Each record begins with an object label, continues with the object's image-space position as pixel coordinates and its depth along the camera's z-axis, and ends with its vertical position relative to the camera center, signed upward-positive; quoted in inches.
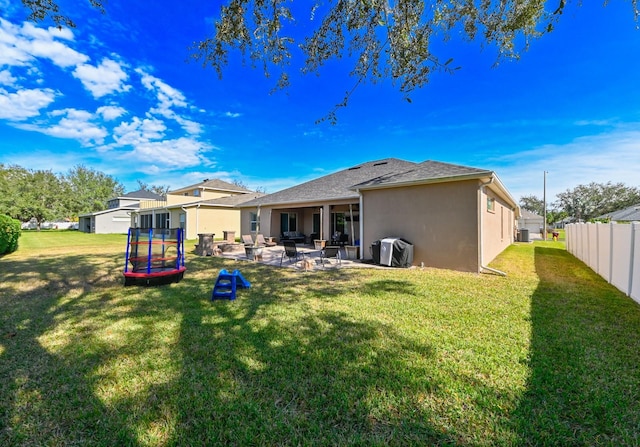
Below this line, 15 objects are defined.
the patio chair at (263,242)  637.3 -41.6
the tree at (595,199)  1797.5 +207.6
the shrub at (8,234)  489.1 -21.3
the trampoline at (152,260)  270.1 -39.0
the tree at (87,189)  1728.6 +246.1
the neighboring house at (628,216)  872.3 +43.6
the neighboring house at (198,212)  866.1 +44.3
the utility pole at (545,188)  1118.0 +164.8
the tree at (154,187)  2525.3 +353.0
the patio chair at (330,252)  406.0 -40.8
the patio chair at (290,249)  408.5 -36.9
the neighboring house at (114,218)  1370.6 +28.8
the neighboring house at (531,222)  1549.0 +29.5
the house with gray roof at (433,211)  339.6 +22.9
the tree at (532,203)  2439.3 +216.8
